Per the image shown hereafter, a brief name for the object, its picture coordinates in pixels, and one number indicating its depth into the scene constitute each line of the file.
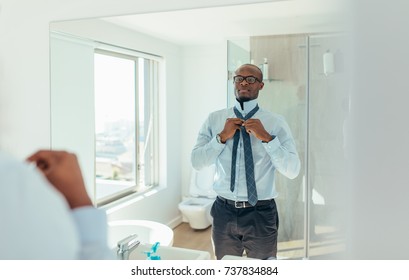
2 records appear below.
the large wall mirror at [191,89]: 0.89
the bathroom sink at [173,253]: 0.97
